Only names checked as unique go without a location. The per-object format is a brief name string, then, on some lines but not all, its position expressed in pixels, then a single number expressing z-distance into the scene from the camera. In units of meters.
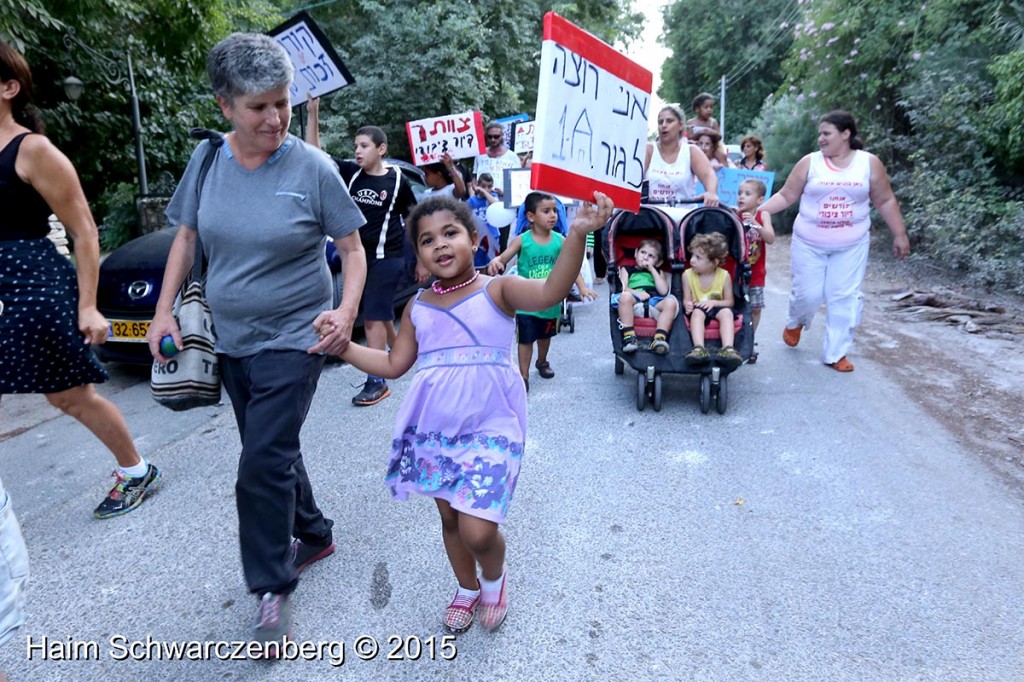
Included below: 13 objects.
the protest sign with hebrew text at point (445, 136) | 9.26
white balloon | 9.04
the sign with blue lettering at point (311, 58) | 5.80
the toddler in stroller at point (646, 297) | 5.57
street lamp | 10.68
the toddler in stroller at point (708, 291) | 5.50
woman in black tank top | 3.11
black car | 6.24
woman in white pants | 6.42
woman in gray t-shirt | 2.68
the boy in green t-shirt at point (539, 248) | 5.90
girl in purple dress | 2.64
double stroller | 5.47
